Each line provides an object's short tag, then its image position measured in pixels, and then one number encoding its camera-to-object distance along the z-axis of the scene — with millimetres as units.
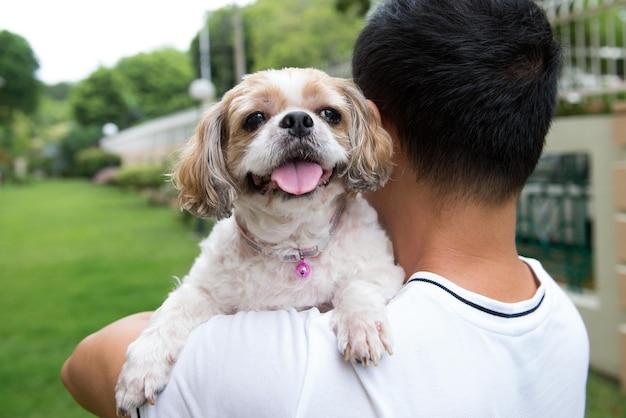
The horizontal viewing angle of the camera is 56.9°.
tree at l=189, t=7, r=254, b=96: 33812
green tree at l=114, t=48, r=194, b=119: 39438
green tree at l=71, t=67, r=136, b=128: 41844
